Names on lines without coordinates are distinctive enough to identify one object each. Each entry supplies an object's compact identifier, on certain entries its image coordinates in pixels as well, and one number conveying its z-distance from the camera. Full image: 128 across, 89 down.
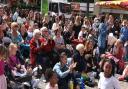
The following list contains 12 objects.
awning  10.06
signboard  23.43
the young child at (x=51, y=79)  5.59
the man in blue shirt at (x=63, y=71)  6.69
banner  15.68
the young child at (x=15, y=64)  6.78
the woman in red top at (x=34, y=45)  8.35
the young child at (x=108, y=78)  5.66
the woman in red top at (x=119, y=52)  9.24
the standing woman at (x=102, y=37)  10.71
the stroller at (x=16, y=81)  6.59
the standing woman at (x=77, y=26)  11.84
